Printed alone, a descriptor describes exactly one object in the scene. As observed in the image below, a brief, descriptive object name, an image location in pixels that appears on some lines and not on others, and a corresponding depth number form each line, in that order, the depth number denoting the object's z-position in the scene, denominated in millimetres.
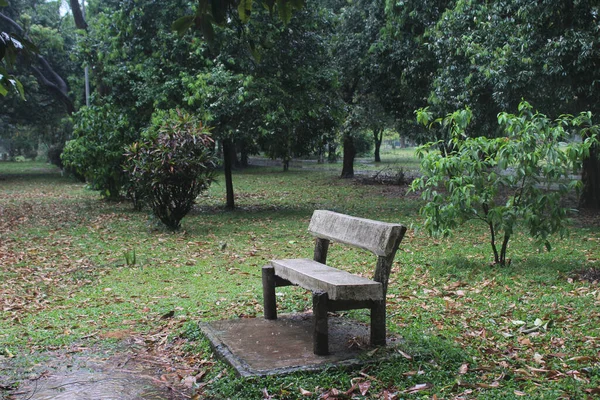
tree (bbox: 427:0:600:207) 10773
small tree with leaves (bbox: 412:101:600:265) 6934
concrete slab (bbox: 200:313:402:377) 4258
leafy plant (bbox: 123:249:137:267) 8805
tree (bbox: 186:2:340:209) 13328
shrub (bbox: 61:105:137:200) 15648
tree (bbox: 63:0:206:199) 14234
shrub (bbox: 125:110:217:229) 11500
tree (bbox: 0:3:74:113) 25844
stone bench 4324
